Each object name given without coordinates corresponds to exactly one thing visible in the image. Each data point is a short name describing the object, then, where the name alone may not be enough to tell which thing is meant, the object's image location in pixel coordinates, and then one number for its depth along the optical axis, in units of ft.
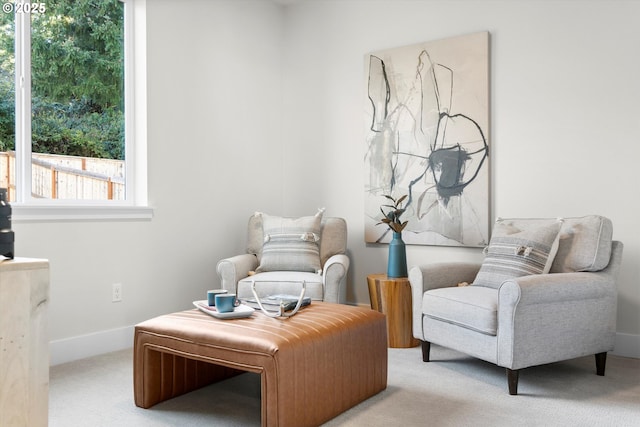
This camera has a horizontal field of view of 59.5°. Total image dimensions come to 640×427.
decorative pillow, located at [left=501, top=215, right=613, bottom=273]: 9.98
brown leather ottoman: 7.00
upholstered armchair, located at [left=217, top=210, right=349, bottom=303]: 12.00
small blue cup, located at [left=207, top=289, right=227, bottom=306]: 8.82
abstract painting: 12.76
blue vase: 12.40
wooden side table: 11.90
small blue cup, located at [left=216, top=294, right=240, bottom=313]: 8.32
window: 10.40
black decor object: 5.78
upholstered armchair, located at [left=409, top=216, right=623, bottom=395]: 8.77
